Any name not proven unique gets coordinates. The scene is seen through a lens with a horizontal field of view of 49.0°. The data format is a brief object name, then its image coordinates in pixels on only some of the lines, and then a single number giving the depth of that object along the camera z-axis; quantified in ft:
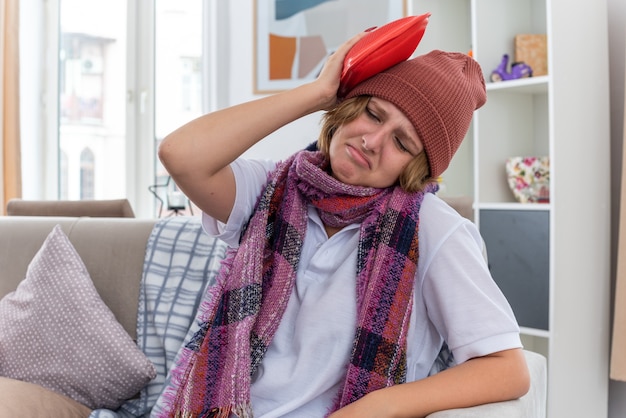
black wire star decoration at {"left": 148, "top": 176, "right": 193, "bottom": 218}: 13.14
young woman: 3.76
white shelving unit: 7.36
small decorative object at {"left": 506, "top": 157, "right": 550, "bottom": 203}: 7.75
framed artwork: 11.33
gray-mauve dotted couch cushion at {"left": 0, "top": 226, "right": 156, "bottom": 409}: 5.97
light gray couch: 6.58
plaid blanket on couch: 6.19
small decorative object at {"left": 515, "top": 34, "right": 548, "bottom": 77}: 8.06
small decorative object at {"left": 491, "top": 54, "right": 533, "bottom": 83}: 7.89
